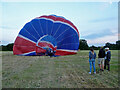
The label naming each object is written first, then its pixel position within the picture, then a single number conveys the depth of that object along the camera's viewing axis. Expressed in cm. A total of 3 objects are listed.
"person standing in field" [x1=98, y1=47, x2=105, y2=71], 543
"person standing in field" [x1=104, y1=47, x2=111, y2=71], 568
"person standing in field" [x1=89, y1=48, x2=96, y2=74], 497
